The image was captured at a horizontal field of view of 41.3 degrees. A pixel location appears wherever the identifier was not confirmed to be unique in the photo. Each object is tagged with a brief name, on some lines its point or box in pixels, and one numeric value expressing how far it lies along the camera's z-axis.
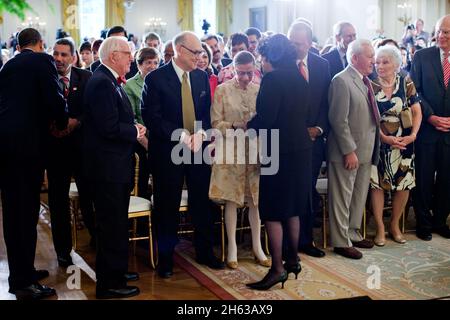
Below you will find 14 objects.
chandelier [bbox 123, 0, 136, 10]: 18.12
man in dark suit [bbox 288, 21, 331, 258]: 4.46
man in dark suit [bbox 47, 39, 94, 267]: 4.21
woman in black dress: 3.65
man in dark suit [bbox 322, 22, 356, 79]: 5.23
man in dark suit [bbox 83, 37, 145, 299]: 3.57
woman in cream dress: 4.21
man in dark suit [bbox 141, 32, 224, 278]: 4.04
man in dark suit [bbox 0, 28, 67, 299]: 3.59
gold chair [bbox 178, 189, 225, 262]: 4.42
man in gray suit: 4.52
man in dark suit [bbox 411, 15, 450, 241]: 5.15
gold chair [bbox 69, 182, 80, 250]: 4.71
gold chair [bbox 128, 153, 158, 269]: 4.29
